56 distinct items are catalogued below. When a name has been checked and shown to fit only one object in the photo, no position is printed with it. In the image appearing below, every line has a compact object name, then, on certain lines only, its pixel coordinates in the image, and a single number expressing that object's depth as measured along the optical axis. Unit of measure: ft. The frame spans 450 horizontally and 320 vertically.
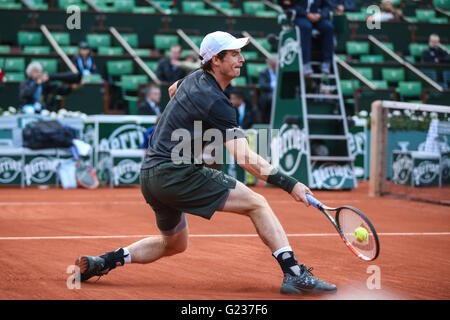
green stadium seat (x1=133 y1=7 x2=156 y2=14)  67.97
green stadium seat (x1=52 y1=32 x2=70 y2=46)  59.77
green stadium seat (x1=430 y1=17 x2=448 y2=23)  73.23
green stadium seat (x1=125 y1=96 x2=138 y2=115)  52.90
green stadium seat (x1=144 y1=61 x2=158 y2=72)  57.29
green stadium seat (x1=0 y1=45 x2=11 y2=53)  58.02
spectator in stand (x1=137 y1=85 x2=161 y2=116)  46.91
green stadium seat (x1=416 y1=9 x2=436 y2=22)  73.67
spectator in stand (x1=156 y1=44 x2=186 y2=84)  49.24
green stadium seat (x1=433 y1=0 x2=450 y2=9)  74.74
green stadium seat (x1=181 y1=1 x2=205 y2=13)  68.69
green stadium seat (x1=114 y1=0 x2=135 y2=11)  67.41
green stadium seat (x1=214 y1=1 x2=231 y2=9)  71.89
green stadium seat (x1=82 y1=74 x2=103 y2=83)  52.42
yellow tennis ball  16.11
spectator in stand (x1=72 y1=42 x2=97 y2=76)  52.52
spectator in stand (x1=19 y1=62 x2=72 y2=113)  45.73
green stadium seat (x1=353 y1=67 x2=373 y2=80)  60.80
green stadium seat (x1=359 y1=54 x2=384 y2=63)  65.64
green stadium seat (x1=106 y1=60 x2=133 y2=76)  56.39
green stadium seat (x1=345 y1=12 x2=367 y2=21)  70.59
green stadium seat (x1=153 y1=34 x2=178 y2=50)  61.87
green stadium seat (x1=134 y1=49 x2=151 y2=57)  60.95
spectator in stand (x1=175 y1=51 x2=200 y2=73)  48.70
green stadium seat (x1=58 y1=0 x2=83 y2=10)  63.67
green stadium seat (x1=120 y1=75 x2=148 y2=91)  54.90
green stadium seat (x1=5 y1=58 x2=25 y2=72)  53.42
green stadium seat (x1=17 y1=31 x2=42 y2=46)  59.21
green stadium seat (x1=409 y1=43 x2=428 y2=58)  67.87
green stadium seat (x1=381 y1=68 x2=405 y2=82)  62.03
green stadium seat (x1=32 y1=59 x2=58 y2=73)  53.01
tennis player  15.67
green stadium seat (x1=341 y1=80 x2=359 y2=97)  57.57
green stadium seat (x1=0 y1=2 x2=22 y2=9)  61.36
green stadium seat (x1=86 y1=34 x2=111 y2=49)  60.34
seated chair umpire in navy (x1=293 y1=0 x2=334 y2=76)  42.37
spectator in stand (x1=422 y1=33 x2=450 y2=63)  63.16
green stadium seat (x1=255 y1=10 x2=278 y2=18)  69.51
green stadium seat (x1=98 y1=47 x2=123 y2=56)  59.21
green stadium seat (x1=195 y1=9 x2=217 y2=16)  68.13
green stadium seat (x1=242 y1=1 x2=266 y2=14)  71.54
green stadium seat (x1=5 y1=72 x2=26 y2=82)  52.65
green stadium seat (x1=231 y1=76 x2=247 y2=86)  57.52
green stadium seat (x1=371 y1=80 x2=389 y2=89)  60.29
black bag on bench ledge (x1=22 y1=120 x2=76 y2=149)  43.21
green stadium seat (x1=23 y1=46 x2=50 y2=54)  57.98
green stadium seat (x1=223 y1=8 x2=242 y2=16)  68.90
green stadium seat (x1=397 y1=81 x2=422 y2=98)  59.57
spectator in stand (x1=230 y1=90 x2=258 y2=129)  46.91
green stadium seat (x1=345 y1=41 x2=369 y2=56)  65.67
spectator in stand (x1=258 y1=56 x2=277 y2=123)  49.16
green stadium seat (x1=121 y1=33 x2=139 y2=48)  61.77
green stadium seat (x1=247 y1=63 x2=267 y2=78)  58.08
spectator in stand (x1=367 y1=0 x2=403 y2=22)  68.38
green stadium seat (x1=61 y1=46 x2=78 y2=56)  57.86
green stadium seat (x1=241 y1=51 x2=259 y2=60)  61.99
